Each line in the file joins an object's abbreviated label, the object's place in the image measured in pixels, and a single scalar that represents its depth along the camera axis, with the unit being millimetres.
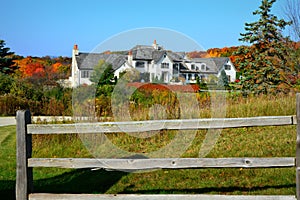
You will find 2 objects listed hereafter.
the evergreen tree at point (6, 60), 35497
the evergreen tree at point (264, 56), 22000
